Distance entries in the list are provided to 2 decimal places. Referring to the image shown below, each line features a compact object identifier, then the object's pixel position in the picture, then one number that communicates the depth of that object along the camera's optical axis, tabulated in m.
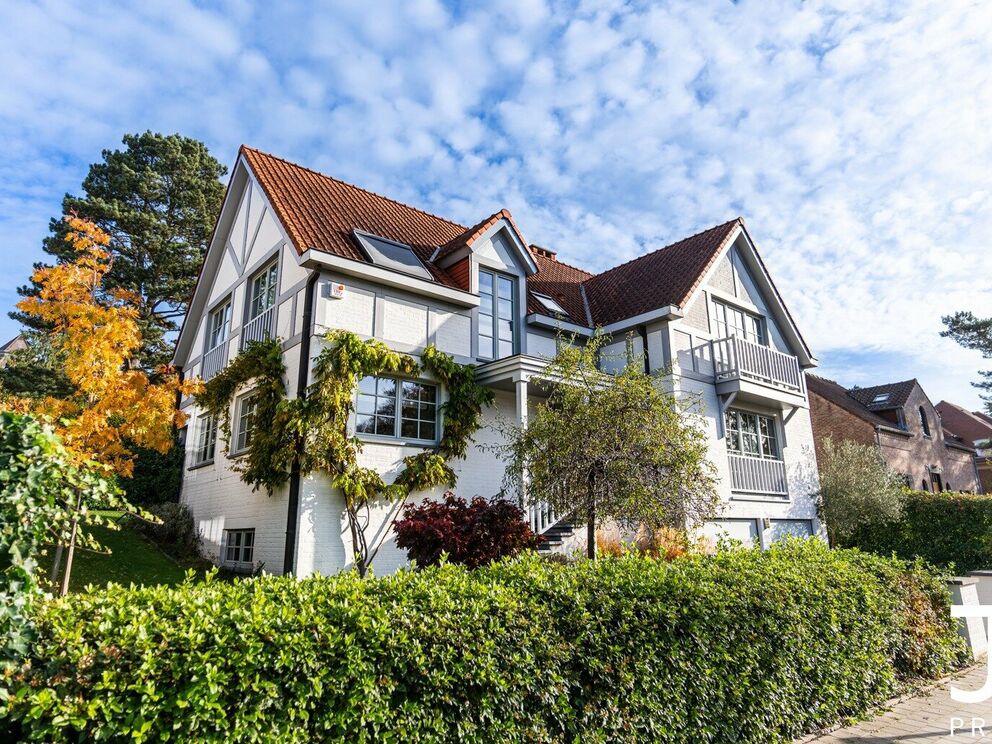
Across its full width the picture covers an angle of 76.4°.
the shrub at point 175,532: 14.62
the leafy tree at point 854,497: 18.27
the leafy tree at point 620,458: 9.37
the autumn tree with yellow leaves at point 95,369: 10.23
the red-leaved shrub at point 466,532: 10.16
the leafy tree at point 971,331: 25.20
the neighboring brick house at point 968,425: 41.47
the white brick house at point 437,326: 12.27
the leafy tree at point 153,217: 25.00
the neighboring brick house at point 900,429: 27.52
